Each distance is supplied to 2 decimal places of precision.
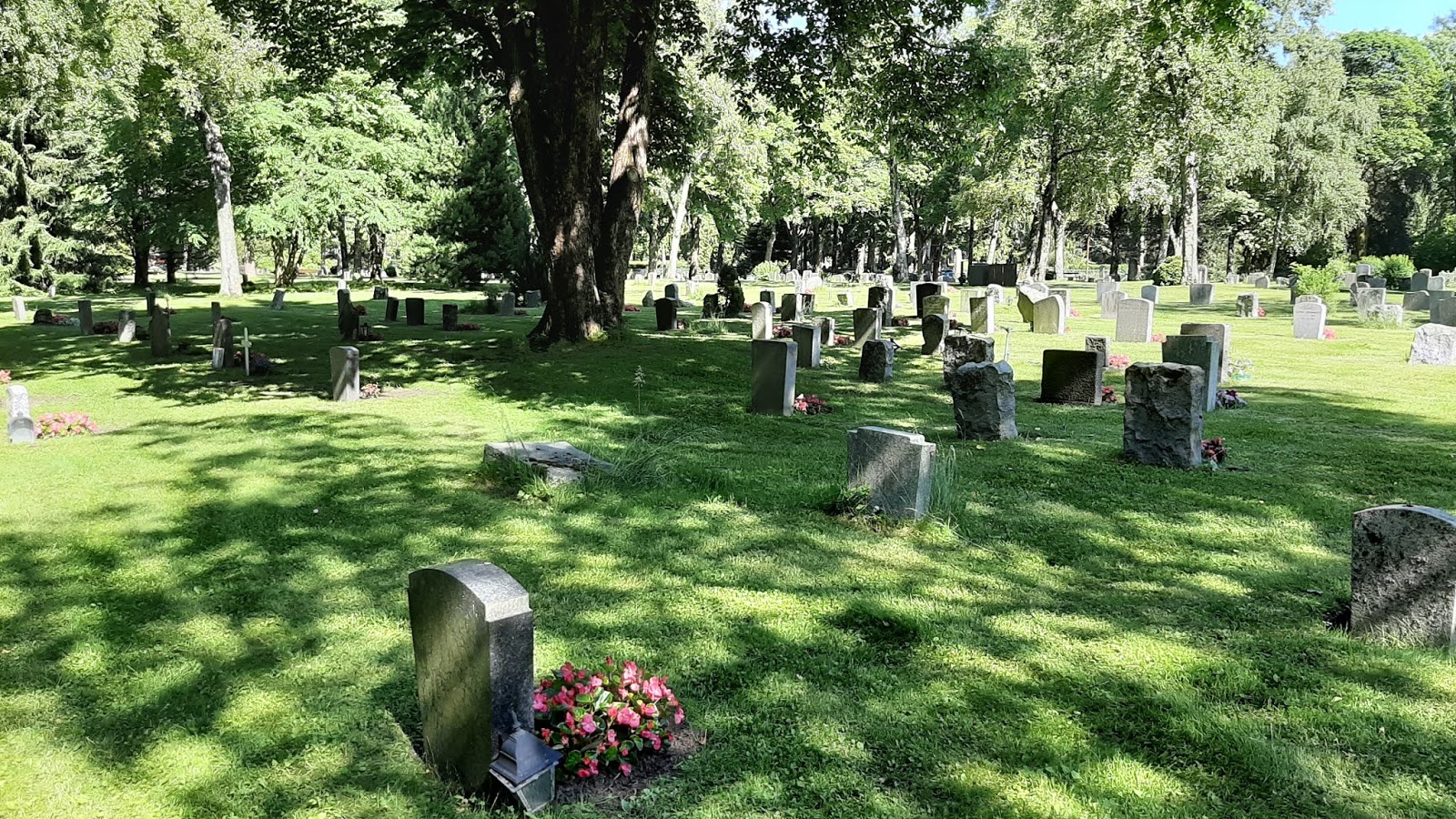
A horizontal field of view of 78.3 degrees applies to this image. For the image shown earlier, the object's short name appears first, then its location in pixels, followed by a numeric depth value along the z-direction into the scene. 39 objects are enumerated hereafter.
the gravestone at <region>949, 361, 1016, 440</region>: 9.77
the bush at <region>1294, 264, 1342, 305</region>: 29.97
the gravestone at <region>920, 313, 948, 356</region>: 18.19
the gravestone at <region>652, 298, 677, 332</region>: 22.56
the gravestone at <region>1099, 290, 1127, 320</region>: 26.11
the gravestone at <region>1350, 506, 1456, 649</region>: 4.57
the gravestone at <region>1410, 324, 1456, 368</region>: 15.77
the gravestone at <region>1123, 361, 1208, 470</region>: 8.46
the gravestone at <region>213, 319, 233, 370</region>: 16.51
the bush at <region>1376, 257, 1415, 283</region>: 41.22
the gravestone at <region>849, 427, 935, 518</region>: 7.05
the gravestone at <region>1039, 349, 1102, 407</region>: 12.49
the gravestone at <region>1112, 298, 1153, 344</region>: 19.61
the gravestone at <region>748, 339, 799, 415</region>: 11.55
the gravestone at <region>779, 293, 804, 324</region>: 23.75
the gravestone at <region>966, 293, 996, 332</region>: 20.92
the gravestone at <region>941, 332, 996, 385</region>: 13.05
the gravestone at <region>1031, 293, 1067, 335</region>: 22.09
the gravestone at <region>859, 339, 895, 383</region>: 14.66
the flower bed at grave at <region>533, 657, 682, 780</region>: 3.80
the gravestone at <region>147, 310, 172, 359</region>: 18.55
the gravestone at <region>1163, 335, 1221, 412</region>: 11.12
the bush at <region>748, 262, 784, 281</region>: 60.38
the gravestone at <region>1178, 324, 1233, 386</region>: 13.20
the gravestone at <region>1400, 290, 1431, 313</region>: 26.47
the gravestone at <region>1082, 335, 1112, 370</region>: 13.99
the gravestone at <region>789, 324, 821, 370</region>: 15.84
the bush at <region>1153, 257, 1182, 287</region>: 45.69
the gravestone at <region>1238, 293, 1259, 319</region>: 26.30
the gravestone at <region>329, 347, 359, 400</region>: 12.97
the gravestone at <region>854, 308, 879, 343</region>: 18.72
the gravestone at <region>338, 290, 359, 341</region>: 20.77
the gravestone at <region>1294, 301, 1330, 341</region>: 20.36
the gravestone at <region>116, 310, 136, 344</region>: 21.08
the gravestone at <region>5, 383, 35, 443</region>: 10.62
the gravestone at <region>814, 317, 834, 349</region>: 19.11
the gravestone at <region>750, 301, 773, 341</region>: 18.50
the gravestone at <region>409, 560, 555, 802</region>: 3.49
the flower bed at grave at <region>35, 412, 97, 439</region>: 10.92
